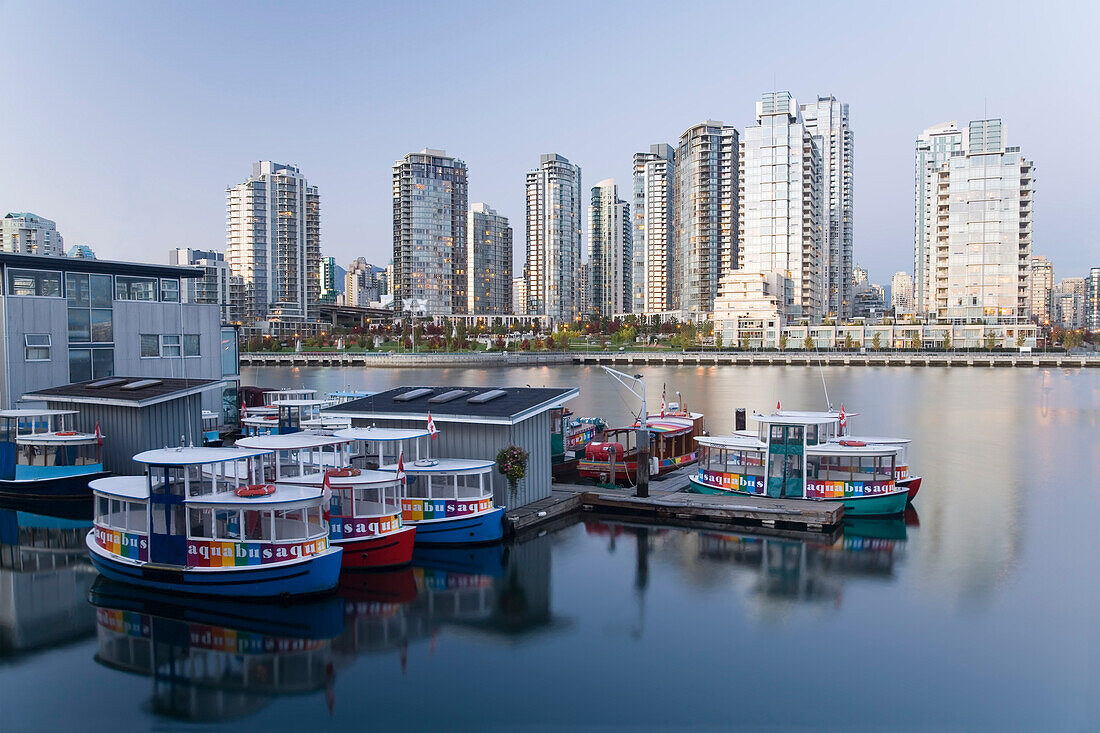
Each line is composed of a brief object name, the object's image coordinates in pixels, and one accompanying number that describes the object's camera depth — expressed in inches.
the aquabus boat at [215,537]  609.3
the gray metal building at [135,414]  946.7
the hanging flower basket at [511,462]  813.2
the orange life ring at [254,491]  622.2
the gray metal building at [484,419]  827.4
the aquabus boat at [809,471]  925.8
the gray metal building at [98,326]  1124.5
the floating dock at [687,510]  856.9
